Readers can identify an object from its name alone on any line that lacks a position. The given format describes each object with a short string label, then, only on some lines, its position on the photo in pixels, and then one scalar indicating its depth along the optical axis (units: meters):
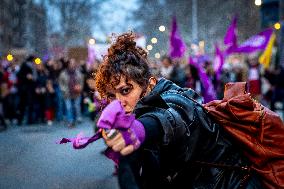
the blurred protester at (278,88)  16.11
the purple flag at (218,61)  12.54
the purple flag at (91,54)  22.93
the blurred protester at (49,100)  15.37
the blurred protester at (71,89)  14.82
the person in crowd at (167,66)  12.18
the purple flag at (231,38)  13.52
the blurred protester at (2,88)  14.77
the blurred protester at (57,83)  15.26
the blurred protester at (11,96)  15.37
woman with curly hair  1.81
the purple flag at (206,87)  10.02
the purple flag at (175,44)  13.34
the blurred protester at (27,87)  15.23
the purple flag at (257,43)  14.16
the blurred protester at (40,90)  15.26
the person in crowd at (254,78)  14.09
